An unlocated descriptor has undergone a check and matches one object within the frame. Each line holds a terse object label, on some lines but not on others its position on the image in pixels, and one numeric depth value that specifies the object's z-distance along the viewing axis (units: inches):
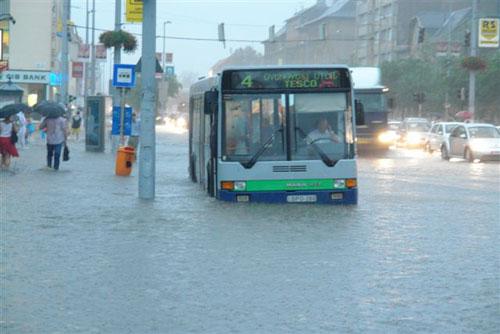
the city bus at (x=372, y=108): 1921.8
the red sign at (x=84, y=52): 2775.6
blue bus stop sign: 1449.3
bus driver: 844.0
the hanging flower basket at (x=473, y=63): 2188.7
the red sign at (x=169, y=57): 3538.4
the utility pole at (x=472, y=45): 2283.6
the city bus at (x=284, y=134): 838.5
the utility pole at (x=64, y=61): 2155.5
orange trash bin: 1217.4
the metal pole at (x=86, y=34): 3579.2
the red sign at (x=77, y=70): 2669.5
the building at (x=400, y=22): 4571.9
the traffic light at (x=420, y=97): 2578.7
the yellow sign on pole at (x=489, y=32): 2166.6
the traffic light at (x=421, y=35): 2250.0
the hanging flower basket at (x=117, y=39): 1651.1
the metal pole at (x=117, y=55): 1705.7
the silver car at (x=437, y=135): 2065.9
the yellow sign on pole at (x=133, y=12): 1550.2
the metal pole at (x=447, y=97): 3247.0
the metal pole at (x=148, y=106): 880.9
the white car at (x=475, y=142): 1786.4
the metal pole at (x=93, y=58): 3079.2
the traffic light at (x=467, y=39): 2160.4
